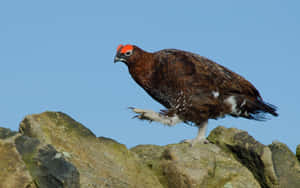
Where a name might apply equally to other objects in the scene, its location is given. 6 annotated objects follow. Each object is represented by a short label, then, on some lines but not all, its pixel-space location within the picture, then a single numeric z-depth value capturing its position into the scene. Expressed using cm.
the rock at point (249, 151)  1752
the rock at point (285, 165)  1765
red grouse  1672
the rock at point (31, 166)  1182
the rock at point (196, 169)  1480
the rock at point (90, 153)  1376
